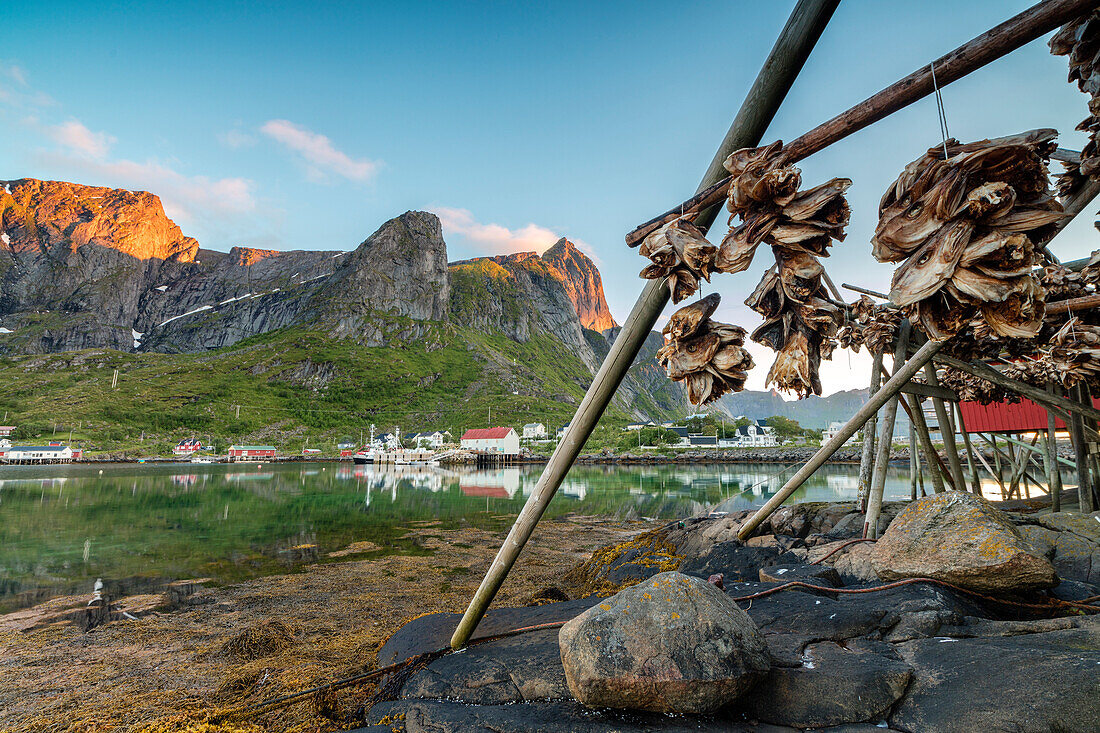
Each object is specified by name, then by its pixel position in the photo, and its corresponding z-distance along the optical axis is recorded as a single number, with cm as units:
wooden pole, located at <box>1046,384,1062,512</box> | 1091
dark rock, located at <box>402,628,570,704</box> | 423
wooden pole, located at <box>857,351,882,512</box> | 845
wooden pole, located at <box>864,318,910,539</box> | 723
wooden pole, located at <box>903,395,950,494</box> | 870
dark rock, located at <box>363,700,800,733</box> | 330
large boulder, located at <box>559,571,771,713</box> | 344
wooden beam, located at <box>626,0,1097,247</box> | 157
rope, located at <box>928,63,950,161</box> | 152
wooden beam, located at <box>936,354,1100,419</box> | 536
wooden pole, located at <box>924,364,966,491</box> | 887
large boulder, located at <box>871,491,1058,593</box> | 468
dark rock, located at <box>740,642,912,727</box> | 318
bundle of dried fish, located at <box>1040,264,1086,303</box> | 430
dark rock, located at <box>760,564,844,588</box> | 581
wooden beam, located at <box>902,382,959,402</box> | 694
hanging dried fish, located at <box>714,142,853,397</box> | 154
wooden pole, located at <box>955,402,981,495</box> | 1391
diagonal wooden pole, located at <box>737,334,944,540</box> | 562
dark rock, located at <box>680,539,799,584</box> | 841
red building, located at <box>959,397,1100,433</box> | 1722
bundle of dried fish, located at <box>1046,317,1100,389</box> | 443
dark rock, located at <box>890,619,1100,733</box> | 254
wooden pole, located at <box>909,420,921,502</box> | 1454
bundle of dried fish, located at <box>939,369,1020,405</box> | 789
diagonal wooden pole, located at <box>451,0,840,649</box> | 194
